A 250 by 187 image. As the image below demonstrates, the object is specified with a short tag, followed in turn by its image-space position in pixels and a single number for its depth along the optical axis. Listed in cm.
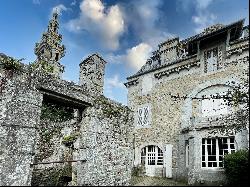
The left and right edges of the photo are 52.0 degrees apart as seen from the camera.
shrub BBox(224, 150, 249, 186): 1046
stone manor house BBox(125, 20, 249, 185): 1341
